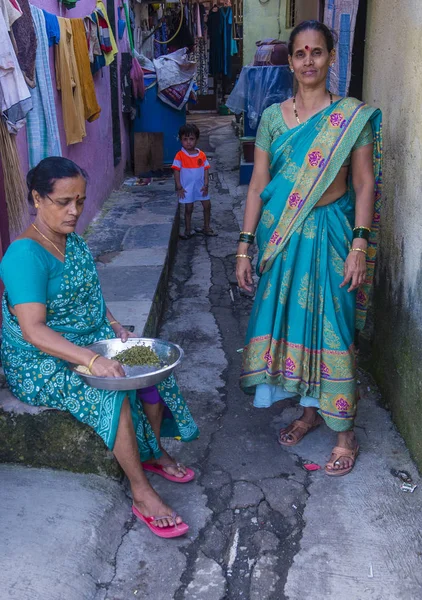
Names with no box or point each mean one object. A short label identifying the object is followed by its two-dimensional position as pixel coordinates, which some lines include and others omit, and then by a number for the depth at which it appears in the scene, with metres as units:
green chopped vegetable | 2.53
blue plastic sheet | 8.88
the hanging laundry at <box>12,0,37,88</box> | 3.25
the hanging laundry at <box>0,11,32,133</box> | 2.96
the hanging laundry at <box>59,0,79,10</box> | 4.94
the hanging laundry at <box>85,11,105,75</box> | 5.55
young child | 6.98
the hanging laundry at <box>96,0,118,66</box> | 6.04
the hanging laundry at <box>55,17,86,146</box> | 4.58
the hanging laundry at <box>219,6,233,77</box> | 16.31
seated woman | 2.25
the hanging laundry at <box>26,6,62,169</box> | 3.74
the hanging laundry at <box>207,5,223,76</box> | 16.52
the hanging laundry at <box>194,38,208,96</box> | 16.19
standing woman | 2.69
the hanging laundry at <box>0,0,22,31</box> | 3.04
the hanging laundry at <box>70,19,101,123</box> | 4.95
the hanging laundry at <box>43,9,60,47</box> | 4.26
